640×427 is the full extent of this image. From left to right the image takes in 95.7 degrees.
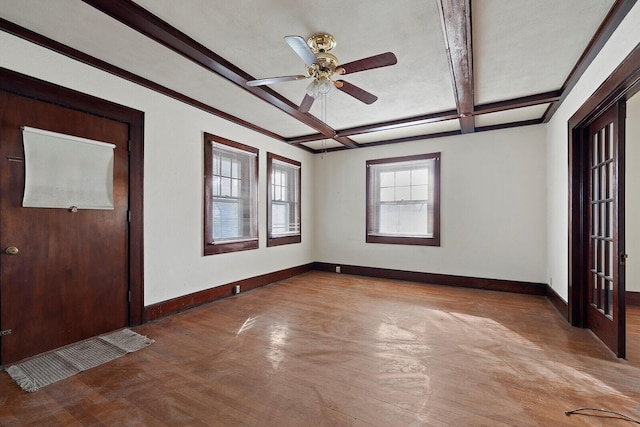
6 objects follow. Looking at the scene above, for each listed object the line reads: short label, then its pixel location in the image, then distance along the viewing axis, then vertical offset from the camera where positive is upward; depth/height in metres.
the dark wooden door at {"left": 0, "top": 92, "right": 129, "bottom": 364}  2.39 -0.39
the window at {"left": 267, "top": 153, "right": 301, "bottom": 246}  5.38 +0.27
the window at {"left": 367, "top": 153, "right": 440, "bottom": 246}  5.36 +0.27
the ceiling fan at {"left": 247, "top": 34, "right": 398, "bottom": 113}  2.33 +1.26
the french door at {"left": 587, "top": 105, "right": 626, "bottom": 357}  2.47 -0.16
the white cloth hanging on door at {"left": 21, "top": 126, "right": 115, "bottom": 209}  2.50 +0.40
